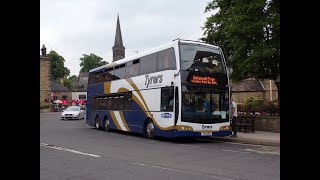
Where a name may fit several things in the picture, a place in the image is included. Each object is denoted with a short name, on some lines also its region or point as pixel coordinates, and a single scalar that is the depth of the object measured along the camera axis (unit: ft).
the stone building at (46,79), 232.32
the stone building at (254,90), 185.88
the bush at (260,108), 70.13
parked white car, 124.67
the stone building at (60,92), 303.27
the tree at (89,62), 358.43
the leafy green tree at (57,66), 338.95
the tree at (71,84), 382.83
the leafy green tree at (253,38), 88.69
